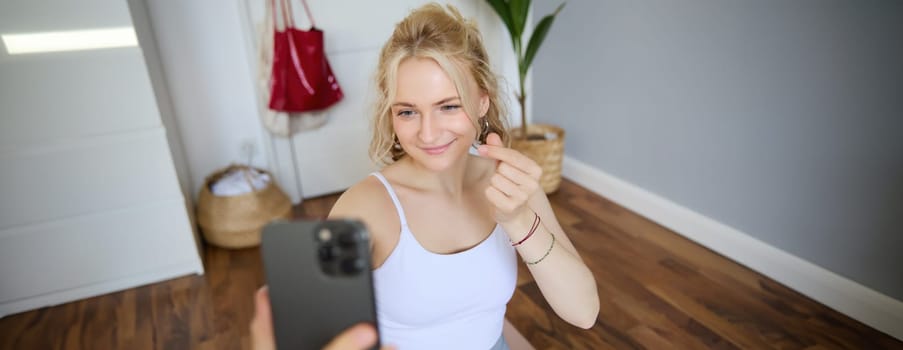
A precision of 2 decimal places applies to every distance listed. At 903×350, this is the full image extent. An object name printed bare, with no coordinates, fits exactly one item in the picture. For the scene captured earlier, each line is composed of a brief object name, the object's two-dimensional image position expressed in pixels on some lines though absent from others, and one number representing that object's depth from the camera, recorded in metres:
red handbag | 2.42
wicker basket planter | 2.70
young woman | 0.85
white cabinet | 1.76
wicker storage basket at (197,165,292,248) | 2.34
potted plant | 2.52
